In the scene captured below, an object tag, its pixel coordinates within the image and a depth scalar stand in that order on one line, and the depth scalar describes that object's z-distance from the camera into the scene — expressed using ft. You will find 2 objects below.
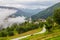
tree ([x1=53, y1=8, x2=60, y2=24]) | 187.65
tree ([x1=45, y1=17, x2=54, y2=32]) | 209.78
